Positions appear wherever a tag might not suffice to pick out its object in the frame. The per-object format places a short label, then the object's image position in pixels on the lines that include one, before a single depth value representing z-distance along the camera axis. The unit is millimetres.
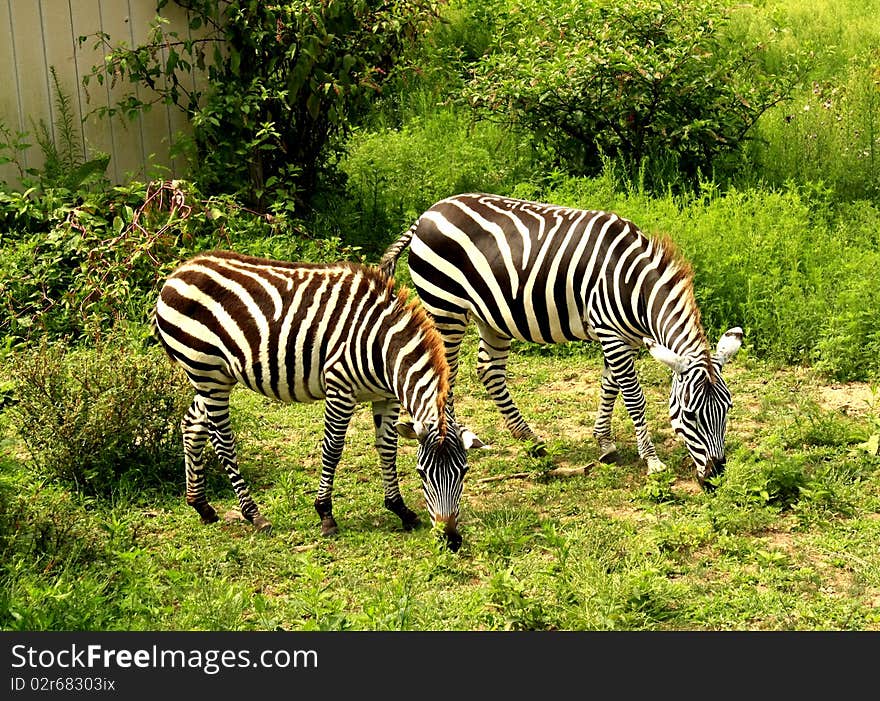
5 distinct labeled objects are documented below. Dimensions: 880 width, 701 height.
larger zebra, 6699
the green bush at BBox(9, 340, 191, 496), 7023
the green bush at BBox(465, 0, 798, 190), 11062
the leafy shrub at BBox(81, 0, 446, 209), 10820
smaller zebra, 6211
